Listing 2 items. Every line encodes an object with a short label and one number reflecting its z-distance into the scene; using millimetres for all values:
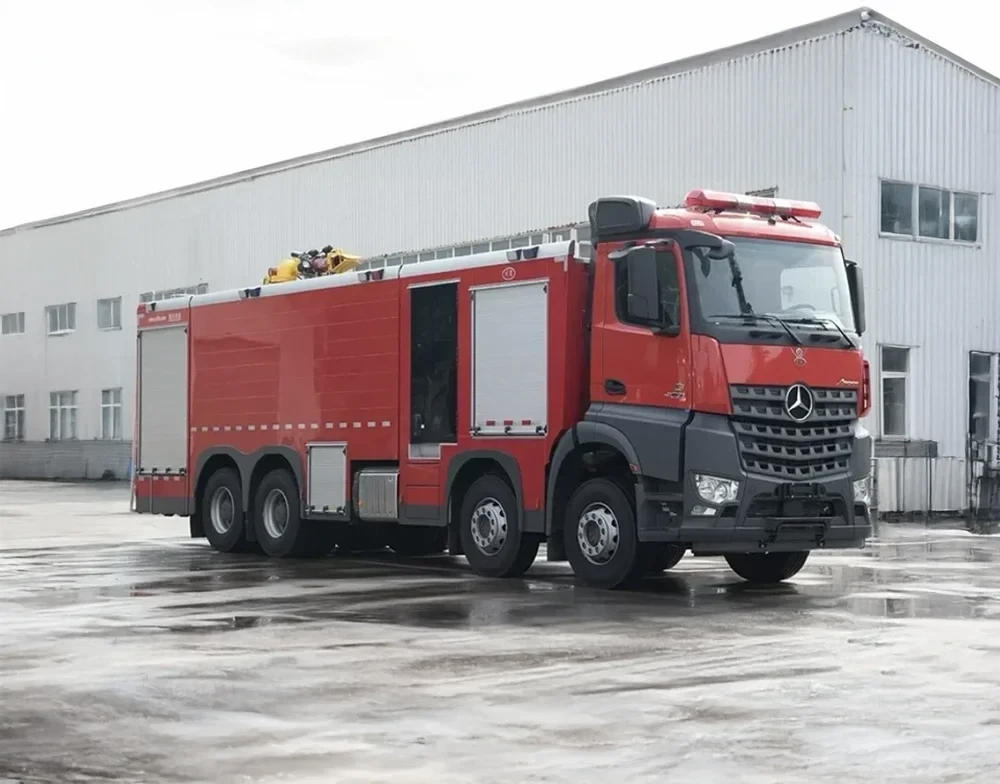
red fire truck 15148
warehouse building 30484
